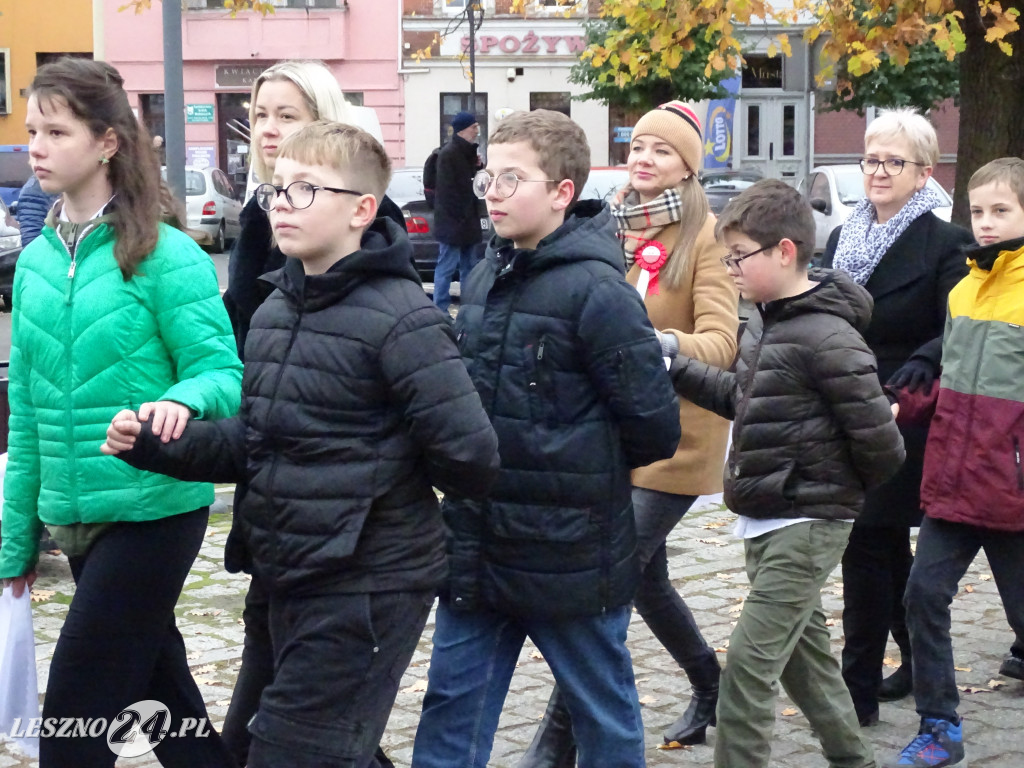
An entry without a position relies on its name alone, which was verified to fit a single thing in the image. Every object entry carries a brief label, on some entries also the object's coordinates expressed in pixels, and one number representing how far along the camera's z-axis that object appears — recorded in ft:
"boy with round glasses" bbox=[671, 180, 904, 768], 13.24
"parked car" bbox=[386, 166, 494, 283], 64.44
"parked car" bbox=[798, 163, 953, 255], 67.26
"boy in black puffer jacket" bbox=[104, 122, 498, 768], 10.24
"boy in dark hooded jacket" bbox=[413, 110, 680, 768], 11.69
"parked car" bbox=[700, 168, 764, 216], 70.95
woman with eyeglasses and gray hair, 16.15
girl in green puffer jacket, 11.51
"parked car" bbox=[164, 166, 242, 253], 90.68
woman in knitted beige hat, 14.70
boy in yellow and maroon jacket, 15.08
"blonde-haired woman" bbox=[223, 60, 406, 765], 13.64
